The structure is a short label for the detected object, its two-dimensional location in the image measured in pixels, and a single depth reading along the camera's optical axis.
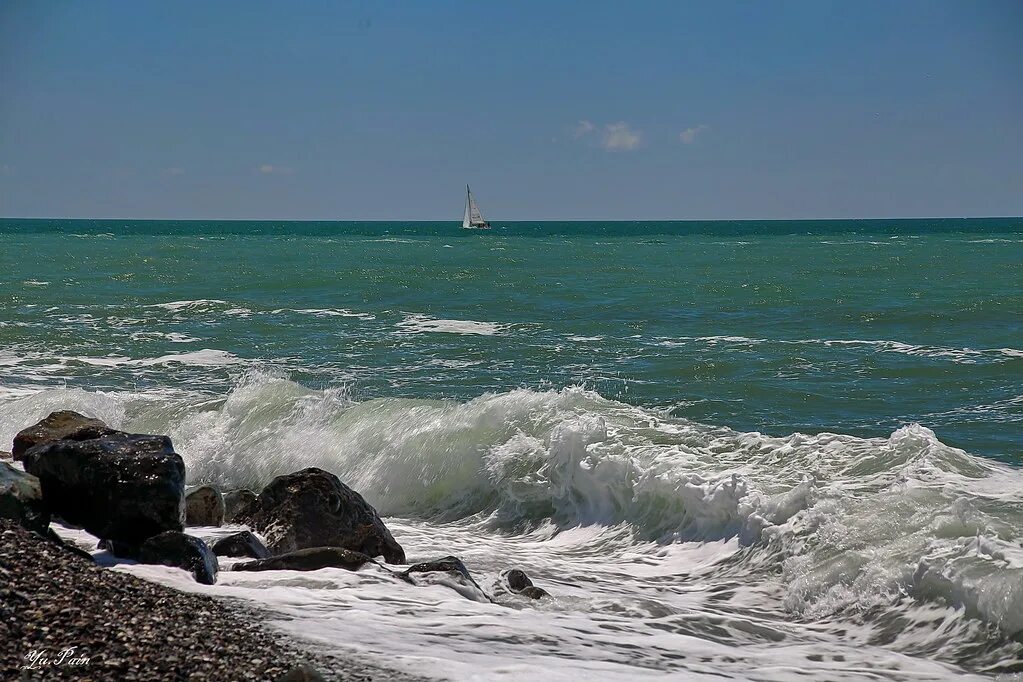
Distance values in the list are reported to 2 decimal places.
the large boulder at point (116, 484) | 16.06
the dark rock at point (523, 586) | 15.41
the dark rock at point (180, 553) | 14.57
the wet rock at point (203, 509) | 18.81
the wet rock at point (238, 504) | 18.58
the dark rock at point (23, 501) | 14.84
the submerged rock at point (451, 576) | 15.05
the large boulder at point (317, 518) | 17.17
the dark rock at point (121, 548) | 15.28
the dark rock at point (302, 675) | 10.73
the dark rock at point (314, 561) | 15.21
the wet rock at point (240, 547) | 15.88
